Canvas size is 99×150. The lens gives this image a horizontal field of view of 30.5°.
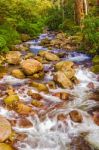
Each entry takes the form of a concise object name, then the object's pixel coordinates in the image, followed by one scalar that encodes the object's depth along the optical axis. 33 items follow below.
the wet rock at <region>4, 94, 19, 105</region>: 5.41
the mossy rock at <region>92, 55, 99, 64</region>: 7.96
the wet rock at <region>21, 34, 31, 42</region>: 11.27
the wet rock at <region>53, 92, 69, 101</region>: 5.82
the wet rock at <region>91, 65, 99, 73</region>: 7.40
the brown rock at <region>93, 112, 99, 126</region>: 4.97
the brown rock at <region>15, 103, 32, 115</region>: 5.13
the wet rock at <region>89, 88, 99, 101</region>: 5.88
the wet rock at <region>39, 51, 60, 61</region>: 8.32
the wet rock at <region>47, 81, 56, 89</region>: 6.33
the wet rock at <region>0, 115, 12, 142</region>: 4.40
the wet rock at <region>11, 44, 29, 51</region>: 9.21
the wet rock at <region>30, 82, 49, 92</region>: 6.15
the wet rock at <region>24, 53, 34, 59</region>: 8.32
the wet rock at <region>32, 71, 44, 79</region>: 6.89
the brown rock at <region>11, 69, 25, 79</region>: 6.83
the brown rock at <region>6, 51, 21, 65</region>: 7.84
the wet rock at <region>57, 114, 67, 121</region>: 5.02
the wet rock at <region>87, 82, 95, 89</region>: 6.54
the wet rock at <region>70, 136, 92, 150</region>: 4.32
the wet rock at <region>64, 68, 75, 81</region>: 6.78
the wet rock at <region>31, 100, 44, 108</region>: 5.42
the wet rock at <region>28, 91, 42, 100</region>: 5.76
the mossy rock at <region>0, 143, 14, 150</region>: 4.18
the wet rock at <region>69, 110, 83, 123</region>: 5.00
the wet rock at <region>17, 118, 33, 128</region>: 4.84
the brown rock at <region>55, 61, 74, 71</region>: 7.28
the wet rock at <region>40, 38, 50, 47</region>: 10.53
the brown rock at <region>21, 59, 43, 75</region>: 6.91
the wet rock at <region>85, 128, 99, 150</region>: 4.38
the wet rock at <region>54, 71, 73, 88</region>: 6.38
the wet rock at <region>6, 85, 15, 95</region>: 5.80
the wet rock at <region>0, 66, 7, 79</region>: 6.90
